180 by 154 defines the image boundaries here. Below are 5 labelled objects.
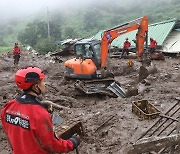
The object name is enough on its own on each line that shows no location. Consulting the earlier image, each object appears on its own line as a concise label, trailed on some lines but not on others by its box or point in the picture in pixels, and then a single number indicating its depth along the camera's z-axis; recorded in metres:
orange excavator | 6.39
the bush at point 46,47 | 16.52
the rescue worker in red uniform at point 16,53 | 9.54
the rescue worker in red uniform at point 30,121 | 1.50
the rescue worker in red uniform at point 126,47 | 10.04
